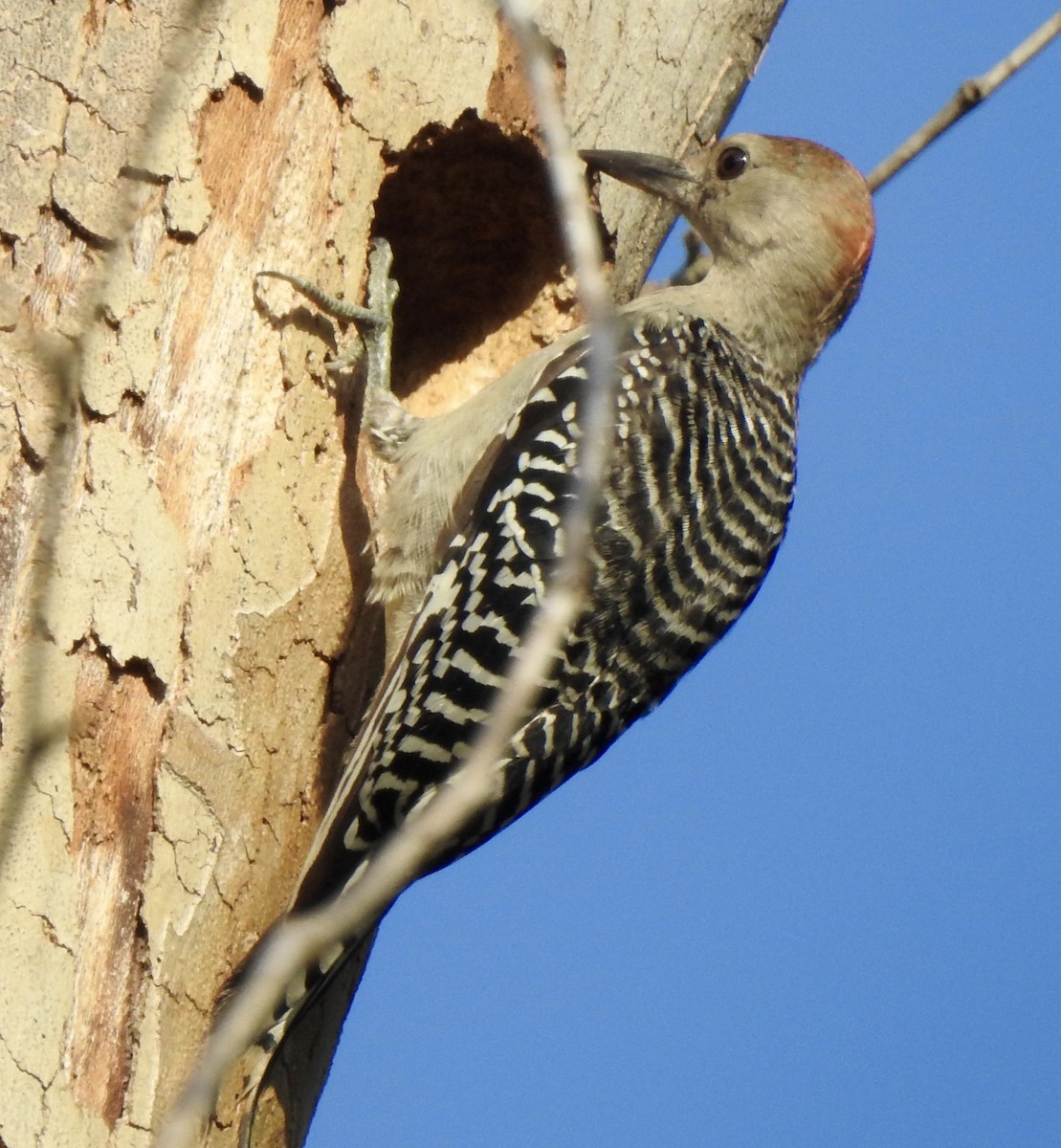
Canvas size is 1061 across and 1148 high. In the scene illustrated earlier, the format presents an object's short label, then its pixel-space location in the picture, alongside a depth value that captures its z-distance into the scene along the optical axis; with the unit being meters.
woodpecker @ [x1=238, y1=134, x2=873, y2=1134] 5.90
